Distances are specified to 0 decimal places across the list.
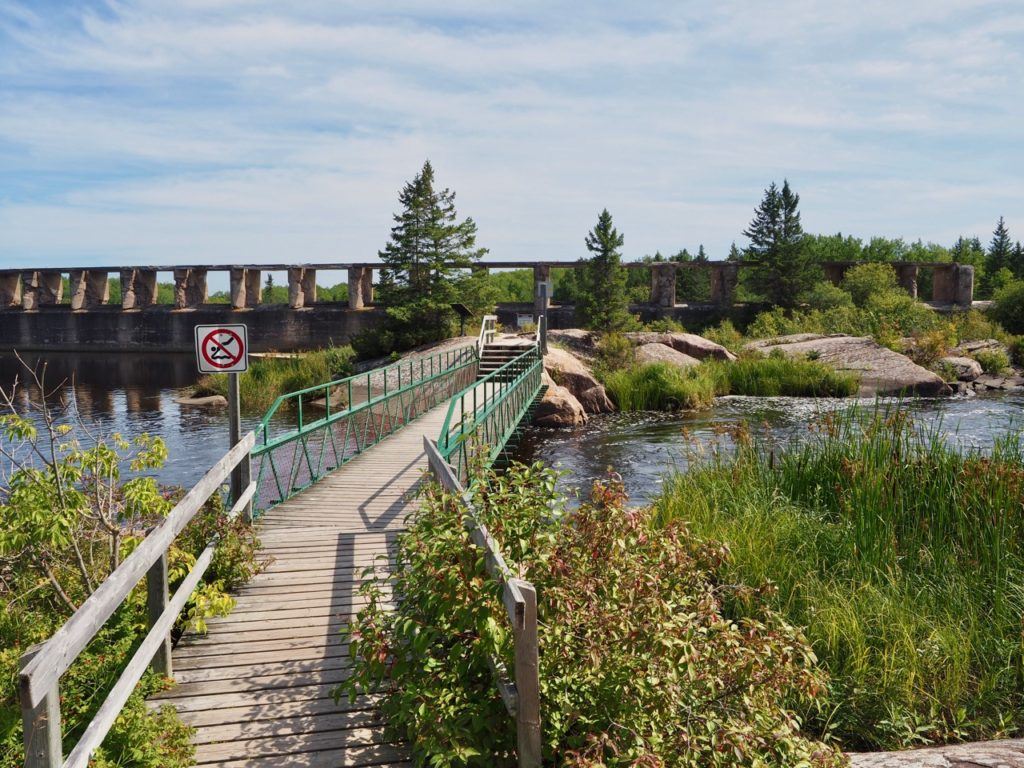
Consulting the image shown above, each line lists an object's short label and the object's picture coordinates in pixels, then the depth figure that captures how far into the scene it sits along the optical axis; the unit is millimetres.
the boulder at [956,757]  4582
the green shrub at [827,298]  39688
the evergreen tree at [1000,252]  63562
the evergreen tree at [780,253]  41469
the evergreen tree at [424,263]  29266
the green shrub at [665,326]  35594
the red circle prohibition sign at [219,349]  7762
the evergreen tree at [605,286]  35719
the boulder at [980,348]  31109
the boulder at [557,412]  22156
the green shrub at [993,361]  29922
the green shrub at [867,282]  41012
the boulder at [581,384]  24453
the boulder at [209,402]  26016
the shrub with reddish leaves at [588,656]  3732
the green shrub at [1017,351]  31750
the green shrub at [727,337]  33031
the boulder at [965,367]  28359
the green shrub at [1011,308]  35500
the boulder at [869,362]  25453
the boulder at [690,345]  29906
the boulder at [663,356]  27469
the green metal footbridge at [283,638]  3561
